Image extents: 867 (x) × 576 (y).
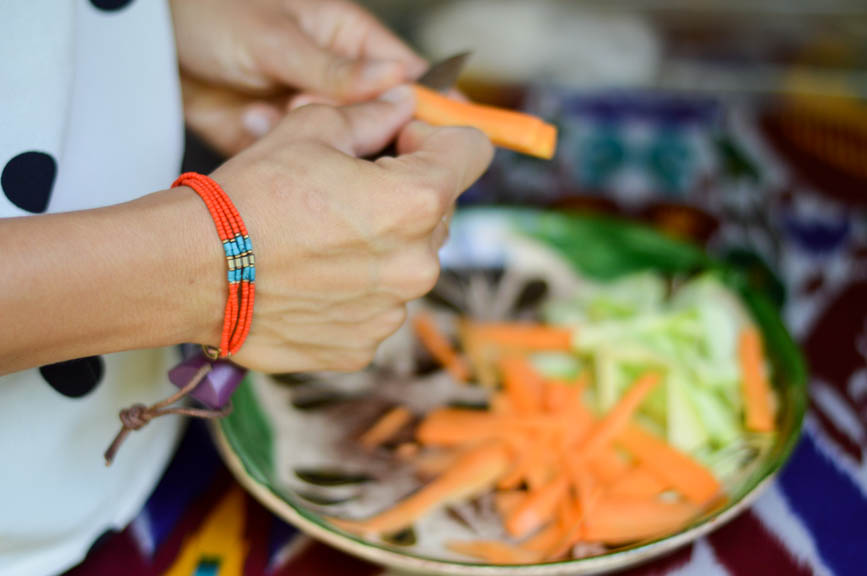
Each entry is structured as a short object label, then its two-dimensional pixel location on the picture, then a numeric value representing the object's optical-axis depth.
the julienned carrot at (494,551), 0.67
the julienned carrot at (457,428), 0.84
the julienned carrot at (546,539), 0.69
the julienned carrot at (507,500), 0.74
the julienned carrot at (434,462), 0.80
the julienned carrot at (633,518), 0.68
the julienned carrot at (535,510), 0.71
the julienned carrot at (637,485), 0.74
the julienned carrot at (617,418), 0.81
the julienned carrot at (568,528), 0.67
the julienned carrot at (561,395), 0.88
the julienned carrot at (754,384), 0.81
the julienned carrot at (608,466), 0.79
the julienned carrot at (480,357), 0.96
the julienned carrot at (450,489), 0.71
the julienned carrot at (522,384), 0.89
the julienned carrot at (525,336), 0.99
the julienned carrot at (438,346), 0.97
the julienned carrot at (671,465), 0.73
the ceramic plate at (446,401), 0.66
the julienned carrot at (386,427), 0.84
